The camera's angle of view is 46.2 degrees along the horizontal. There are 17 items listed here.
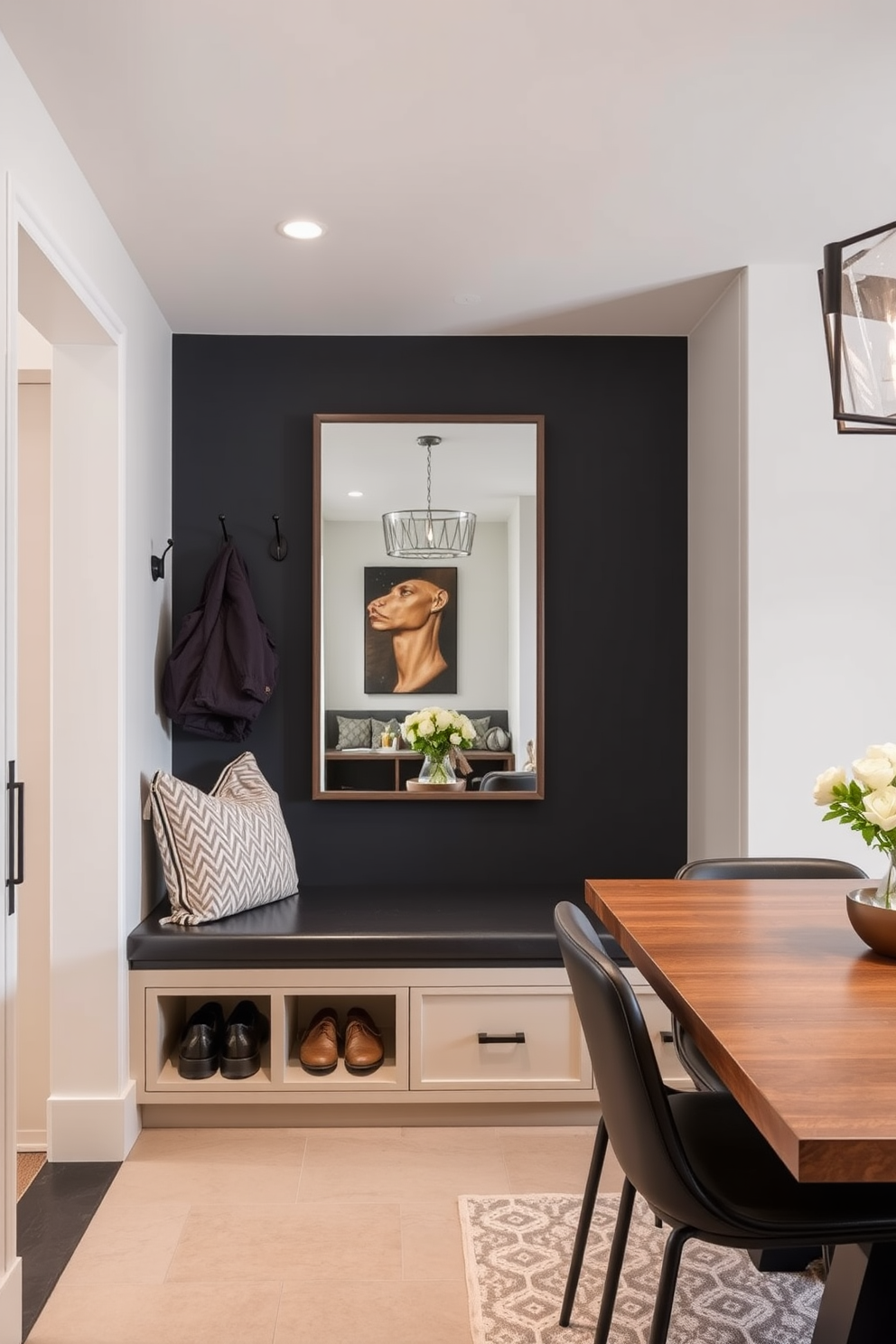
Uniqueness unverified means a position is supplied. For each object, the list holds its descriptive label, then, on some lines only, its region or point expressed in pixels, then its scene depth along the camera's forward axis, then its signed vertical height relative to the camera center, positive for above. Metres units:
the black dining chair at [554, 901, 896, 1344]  1.42 -0.73
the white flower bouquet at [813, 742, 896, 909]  1.66 -0.21
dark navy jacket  3.45 +0.03
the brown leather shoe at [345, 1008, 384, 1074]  3.09 -1.12
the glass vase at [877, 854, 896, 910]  1.67 -0.35
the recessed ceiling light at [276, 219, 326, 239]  2.82 +1.20
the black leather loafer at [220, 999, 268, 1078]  3.07 -1.11
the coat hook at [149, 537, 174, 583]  3.38 +0.34
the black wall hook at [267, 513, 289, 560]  3.71 +0.43
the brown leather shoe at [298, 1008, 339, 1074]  3.09 -1.12
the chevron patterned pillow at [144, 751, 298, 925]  3.15 -0.55
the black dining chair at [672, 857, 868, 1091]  2.45 -0.46
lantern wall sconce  1.60 +0.54
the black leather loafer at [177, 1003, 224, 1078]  3.06 -1.11
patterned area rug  2.09 -1.31
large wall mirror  3.69 +0.27
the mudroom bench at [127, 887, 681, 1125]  3.04 -0.98
